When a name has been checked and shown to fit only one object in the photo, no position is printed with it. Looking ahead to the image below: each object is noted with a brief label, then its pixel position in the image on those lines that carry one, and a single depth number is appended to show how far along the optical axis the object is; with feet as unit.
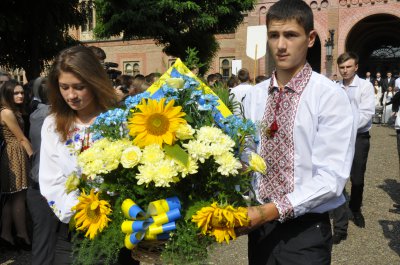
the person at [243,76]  31.63
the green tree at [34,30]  36.17
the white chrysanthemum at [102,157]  6.05
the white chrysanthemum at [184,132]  6.01
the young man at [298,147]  6.80
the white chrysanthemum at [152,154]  5.88
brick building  84.33
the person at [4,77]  20.07
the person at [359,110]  19.55
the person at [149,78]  20.96
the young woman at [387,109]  61.36
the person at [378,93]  67.46
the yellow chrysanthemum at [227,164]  5.95
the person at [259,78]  33.11
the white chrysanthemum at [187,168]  5.88
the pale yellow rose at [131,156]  5.89
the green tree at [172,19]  56.44
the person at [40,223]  11.83
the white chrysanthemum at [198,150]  5.94
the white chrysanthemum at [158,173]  5.76
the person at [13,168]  17.84
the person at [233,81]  32.85
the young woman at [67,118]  8.50
